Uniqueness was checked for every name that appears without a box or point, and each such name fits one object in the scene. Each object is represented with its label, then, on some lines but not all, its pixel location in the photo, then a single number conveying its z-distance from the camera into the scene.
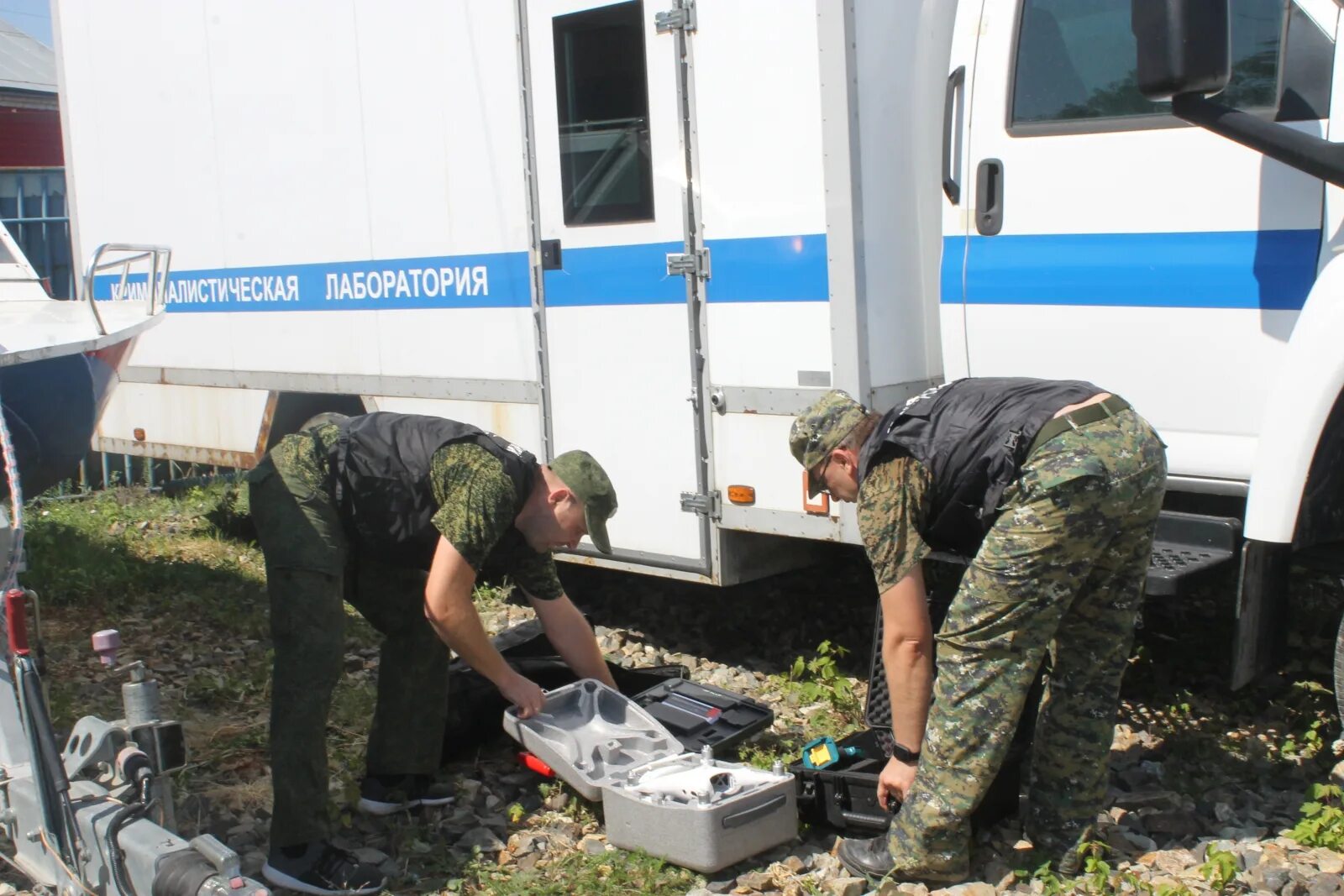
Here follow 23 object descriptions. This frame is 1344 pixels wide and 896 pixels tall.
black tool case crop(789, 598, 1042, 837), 3.85
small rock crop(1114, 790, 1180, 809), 3.98
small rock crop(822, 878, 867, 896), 3.58
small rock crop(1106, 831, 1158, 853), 3.76
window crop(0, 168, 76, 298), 13.30
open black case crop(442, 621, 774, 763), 4.32
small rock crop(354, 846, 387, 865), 3.90
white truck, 3.79
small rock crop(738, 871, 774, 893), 3.65
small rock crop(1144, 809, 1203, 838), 3.86
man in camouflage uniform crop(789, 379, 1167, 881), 3.36
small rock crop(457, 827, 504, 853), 3.98
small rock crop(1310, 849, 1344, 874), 3.55
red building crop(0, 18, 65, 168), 14.27
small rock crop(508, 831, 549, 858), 3.95
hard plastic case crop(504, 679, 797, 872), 3.66
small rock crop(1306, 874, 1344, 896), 3.41
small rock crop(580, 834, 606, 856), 3.91
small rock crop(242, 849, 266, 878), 3.88
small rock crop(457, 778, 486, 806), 4.30
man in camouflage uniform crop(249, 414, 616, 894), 3.66
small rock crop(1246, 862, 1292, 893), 3.45
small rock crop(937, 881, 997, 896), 3.52
